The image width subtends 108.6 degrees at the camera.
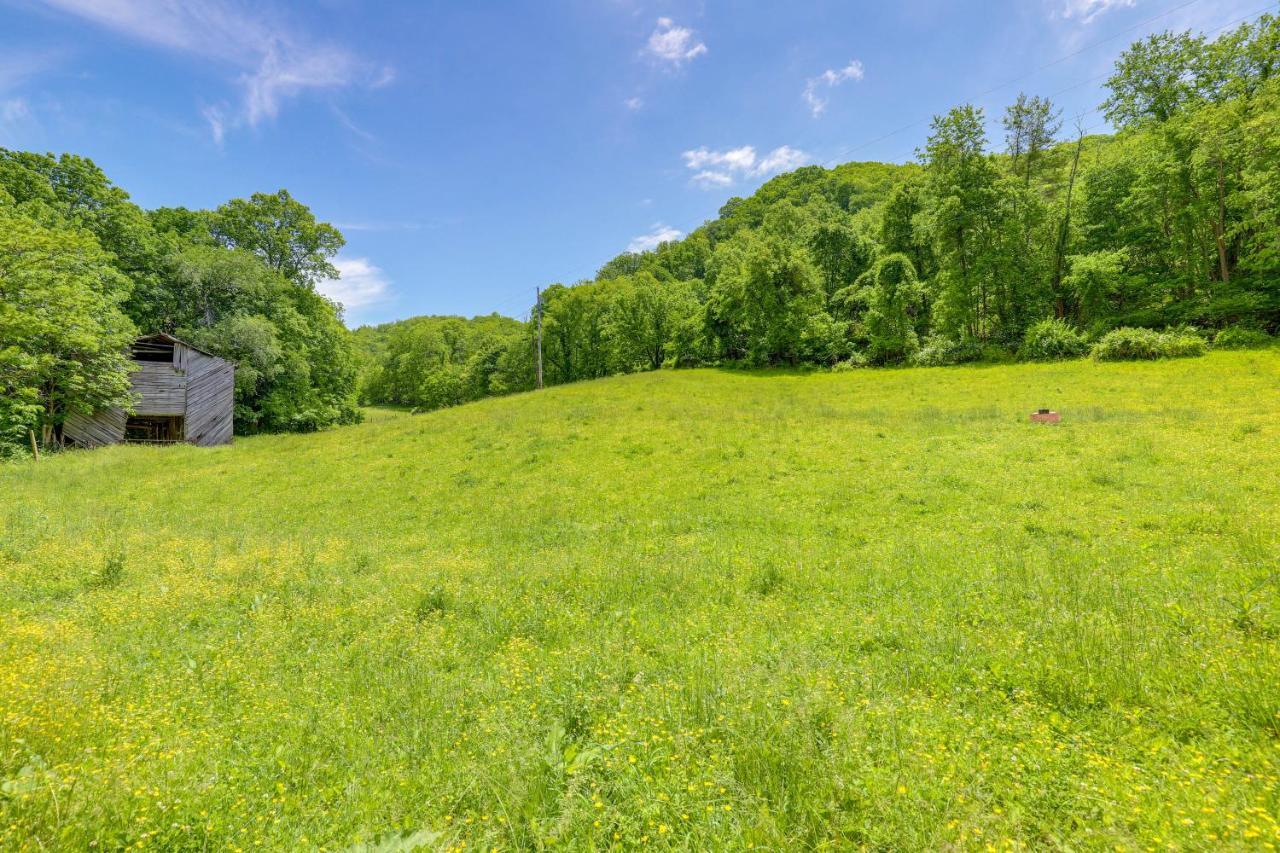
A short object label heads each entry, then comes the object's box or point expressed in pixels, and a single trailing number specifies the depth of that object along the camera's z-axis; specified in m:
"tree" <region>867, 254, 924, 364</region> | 43.72
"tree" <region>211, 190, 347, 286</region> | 47.25
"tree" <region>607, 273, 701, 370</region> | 60.84
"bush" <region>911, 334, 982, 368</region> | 39.59
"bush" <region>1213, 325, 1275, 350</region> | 28.48
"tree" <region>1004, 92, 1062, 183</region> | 43.84
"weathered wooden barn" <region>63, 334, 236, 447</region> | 30.06
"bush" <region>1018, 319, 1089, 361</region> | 34.38
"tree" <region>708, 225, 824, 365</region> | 49.47
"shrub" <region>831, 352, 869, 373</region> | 44.97
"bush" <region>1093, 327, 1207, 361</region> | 29.47
